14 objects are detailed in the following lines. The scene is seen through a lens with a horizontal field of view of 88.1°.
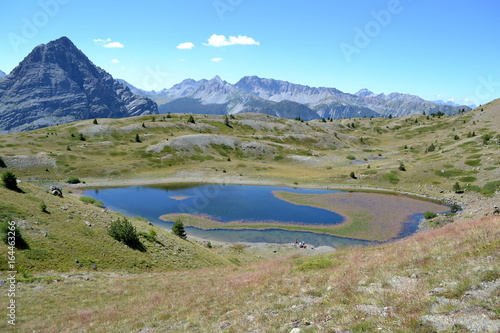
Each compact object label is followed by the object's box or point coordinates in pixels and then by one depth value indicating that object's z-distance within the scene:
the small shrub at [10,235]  20.68
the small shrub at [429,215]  61.43
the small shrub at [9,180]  28.81
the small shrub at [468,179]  81.38
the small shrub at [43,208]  27.08
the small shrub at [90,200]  48.90
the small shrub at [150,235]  31.40
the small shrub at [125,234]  28.36
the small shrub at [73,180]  88.19
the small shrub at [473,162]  90.75
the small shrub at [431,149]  140.75
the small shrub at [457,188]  78.81
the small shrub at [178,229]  40.56
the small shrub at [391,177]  94.55
